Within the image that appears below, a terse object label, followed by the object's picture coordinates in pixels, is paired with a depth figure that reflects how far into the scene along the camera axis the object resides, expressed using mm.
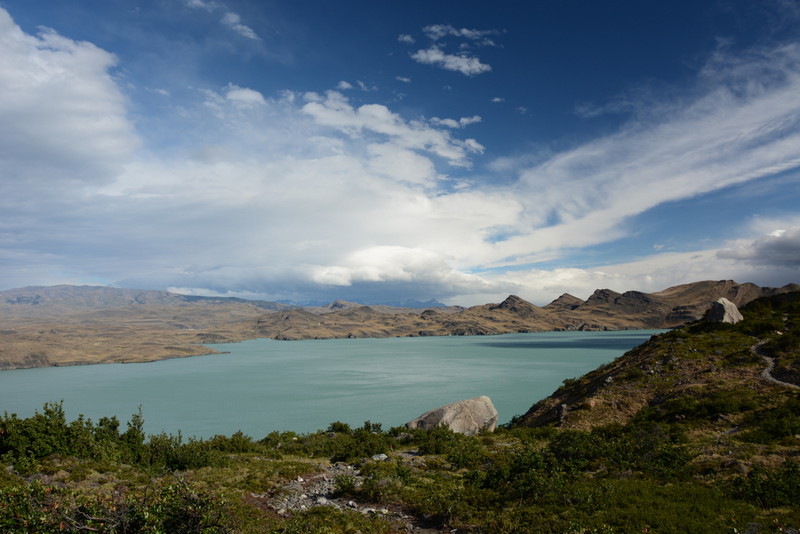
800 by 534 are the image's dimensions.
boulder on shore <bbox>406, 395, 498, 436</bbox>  38406
